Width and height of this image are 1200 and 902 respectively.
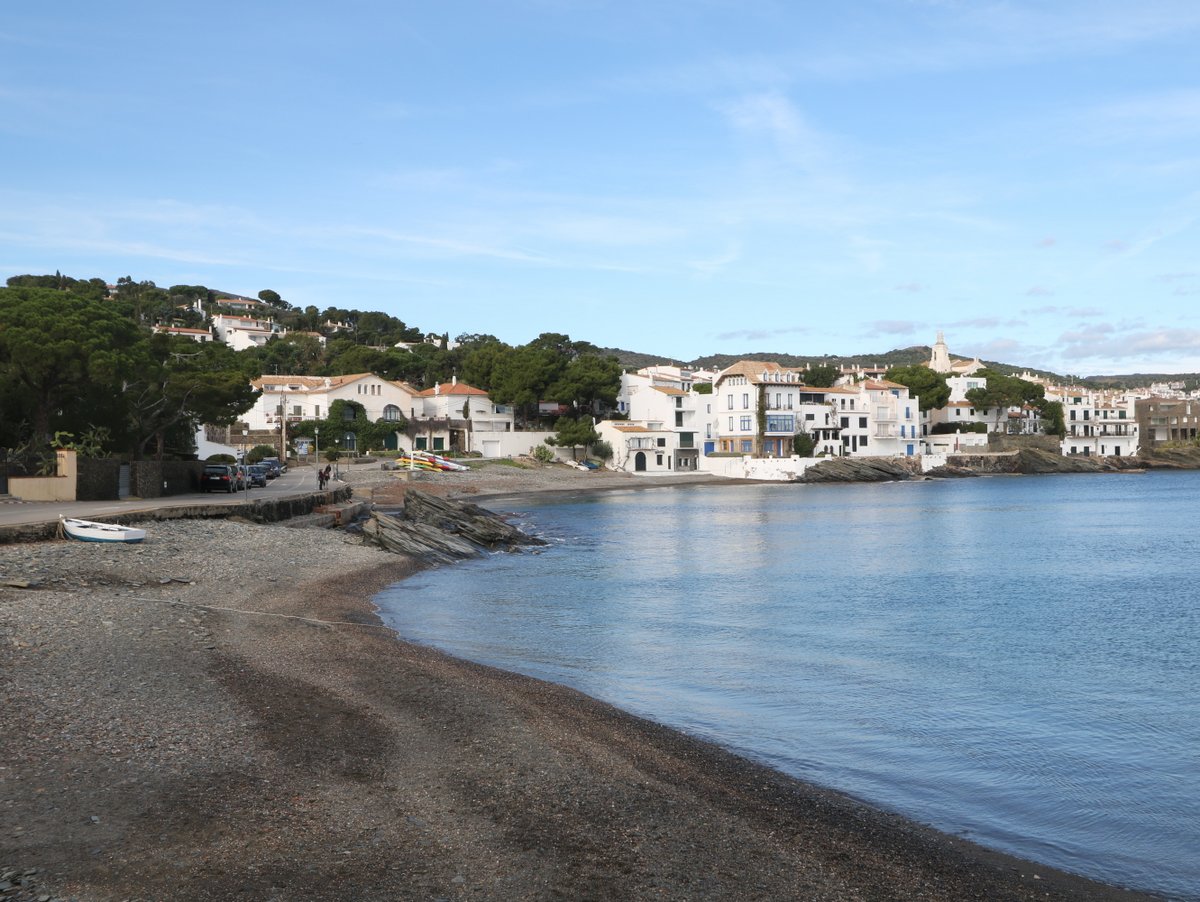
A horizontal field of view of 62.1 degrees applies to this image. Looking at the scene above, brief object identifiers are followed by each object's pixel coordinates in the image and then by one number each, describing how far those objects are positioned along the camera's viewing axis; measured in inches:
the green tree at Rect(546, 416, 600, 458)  4190.5
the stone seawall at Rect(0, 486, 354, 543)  1100.5
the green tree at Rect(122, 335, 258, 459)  1844.2
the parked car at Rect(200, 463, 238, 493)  1941.4
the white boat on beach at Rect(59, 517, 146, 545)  1119.6
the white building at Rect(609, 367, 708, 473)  4274.1
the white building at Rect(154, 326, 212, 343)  5971.5
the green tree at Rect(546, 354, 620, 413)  4365.2
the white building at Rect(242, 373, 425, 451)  4023.1
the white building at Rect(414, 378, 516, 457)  4175.7
